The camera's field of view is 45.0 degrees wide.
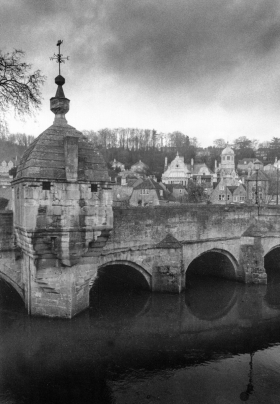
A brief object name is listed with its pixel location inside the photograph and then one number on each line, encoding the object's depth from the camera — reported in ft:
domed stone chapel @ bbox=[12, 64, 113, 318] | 34.65
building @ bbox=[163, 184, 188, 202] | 174.40
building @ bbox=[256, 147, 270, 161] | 367.31
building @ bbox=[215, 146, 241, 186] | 278.38
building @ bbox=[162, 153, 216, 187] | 236.02
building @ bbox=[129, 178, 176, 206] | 146.30
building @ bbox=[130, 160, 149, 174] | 248.18
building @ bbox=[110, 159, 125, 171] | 259.49
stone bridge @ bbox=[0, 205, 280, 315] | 38.75
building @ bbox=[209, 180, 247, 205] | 173.37
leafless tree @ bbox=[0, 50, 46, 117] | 31.30
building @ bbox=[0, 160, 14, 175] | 221.97
